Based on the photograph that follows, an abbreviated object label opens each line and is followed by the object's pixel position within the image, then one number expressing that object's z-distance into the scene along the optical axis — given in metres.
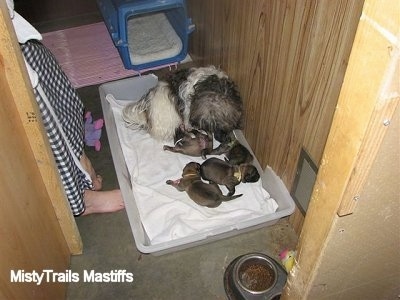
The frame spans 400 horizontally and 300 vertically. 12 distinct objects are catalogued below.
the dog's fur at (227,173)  1.82
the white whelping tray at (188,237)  1.64
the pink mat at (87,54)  2.55
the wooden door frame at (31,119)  1.07
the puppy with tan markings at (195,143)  1.95
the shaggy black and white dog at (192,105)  1.83
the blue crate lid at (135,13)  2.24
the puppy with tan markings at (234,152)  1.89
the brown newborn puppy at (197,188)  1.75
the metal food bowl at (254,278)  1.47
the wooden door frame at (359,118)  0.55
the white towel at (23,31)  1.23
